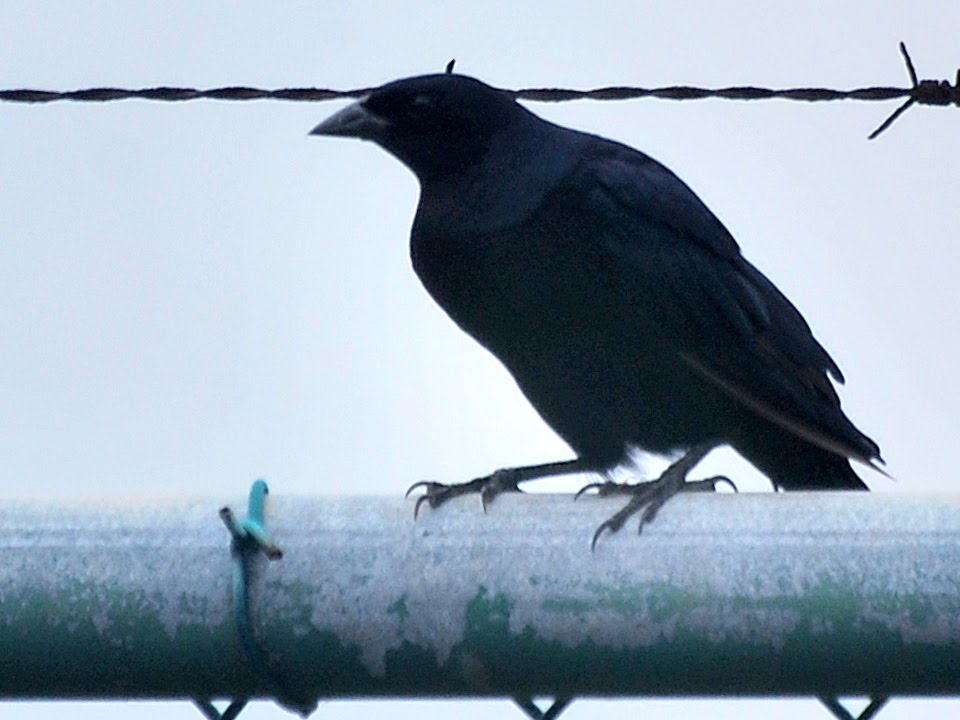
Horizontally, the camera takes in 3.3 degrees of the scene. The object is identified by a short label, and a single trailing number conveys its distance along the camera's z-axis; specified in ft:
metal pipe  10.45
